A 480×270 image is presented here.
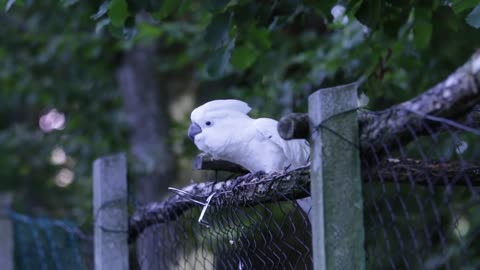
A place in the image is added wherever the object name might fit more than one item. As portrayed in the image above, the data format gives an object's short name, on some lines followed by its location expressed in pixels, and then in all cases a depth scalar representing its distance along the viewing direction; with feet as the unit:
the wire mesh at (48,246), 24.90
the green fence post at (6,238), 26.76
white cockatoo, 13.84
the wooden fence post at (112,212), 18.81
